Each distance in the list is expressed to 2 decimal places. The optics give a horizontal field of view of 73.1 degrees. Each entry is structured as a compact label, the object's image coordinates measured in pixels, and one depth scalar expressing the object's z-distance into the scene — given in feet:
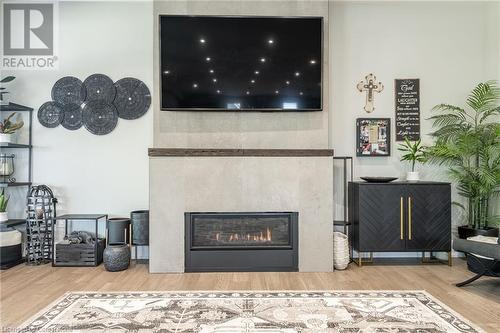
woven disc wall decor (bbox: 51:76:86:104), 13.38
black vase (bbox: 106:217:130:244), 12.59
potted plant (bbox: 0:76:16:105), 12.64
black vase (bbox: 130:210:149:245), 12.44
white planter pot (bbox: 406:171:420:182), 12.77
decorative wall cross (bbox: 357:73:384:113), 13.67
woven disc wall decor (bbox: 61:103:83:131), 13.42
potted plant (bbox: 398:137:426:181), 12.74
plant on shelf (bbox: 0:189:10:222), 12.30
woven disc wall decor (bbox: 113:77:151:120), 13.42
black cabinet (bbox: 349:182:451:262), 12.14
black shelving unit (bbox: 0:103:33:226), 12.73
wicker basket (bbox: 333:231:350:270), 12.07
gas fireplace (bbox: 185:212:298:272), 11.80
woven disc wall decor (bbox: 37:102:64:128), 13.39
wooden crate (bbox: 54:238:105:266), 12.38
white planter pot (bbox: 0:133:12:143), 12.39
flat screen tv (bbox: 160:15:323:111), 11.81
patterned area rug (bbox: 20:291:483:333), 7.67
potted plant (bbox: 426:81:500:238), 12.33
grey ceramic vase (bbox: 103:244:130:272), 11.78
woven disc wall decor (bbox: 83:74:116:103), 13.39
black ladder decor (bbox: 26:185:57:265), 12.64
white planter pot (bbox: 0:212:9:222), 12.27
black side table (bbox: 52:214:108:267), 12.36
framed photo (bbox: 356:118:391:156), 13.57
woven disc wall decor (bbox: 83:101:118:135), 13.38
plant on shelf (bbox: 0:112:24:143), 12.44
